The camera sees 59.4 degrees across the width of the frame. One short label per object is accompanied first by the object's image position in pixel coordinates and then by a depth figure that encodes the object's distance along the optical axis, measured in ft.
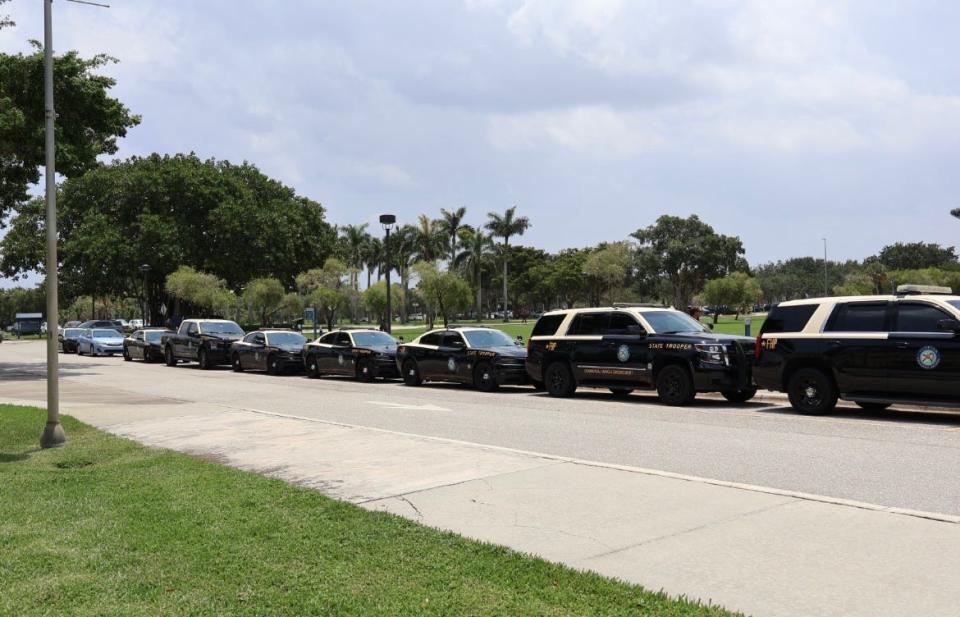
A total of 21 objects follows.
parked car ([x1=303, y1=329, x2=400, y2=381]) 79.46
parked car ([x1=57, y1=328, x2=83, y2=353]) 156.35
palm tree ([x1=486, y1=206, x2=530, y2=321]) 319.88
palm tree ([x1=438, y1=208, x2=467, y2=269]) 312.50
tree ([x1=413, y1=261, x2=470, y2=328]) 175.11
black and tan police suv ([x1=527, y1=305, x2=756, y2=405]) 51.13
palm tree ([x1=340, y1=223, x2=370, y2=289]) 318.65
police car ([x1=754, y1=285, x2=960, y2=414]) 41.16
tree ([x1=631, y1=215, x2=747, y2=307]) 319.47
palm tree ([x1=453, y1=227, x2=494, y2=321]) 306.76
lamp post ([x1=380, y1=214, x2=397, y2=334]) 102.68
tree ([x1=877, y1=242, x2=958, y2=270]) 364.58
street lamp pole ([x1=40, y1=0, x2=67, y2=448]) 37.47
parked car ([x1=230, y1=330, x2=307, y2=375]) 91.35
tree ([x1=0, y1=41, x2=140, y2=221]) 84.94
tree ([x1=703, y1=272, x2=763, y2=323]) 244.63
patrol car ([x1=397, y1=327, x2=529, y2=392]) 65.92
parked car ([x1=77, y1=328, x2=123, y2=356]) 143.84
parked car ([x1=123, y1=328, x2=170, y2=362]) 122.21
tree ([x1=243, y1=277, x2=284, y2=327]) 184.96
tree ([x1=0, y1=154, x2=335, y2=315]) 175.73
